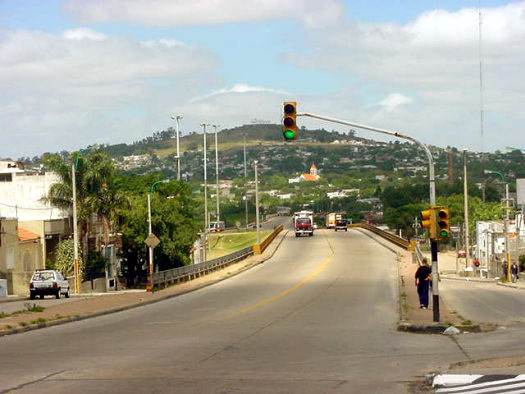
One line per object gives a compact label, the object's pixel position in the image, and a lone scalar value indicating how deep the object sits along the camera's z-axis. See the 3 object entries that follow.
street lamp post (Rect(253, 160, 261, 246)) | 87.88
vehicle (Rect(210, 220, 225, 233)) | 154.52
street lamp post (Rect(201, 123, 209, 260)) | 97.47
